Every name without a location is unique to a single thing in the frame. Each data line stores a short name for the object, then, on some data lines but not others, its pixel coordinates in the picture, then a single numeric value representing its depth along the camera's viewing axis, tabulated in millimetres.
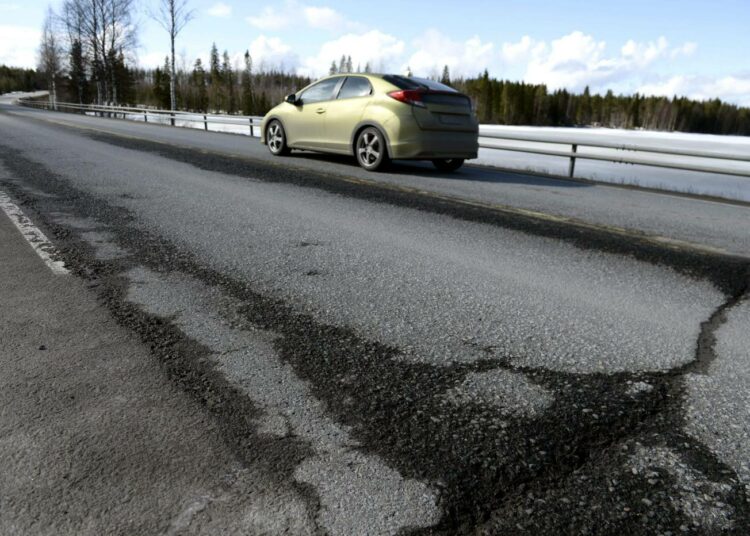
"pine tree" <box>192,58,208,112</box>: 107125
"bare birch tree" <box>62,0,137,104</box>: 53406
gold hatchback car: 9469
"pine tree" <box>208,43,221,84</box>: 127000
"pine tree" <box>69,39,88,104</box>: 63831
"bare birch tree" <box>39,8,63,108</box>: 72438
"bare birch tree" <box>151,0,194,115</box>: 39812
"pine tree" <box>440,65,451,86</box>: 149875
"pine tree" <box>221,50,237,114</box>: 112025
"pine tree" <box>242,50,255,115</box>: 95612
